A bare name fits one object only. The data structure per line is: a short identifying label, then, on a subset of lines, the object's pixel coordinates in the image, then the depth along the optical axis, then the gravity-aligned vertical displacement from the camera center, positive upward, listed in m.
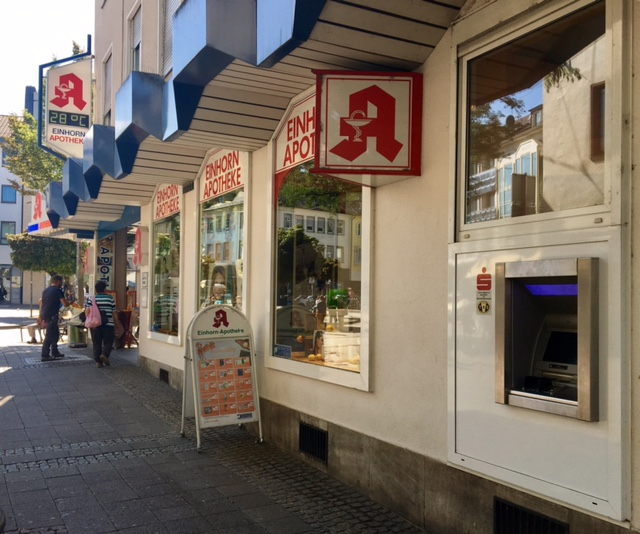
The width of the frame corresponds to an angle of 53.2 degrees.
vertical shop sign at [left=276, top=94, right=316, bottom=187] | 6.02 +1.48
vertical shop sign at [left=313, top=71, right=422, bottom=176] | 4.55 +1.17
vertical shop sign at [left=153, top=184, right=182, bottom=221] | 10.36 +1.43
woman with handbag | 12.45 -0.79
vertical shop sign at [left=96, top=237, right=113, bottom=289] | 16.64 +0.60
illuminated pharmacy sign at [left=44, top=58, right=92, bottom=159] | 13.52 +3.81
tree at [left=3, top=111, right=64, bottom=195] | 22.09 +4.28
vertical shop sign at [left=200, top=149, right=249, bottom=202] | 7.64 +1.45
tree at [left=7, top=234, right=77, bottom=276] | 28.64 +1.33
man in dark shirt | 13.20 -0.63
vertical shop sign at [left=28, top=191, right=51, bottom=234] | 17.75 +1.98
